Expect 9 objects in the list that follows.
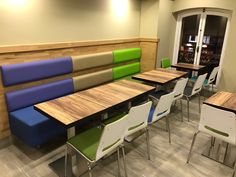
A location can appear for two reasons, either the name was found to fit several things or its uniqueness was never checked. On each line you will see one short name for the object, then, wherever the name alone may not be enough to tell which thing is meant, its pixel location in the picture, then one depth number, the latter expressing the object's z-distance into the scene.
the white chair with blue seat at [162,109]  2.55
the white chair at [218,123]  2.13
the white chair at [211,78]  4.39
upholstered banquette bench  2.57
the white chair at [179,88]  3.21
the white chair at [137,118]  2.14
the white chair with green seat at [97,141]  1.79
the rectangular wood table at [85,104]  2.01
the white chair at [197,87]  3.64
